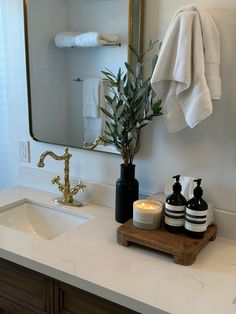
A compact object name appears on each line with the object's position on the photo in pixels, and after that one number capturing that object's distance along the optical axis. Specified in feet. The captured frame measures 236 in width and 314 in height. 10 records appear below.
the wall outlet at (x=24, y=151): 5.98
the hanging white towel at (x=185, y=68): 3.69
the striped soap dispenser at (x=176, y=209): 3.85
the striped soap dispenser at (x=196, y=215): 3.70
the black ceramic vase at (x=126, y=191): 4.44
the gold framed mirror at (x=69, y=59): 4.60
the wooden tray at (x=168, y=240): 3.54
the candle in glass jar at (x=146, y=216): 3.95
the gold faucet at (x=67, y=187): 5.19
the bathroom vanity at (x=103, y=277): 3.00
